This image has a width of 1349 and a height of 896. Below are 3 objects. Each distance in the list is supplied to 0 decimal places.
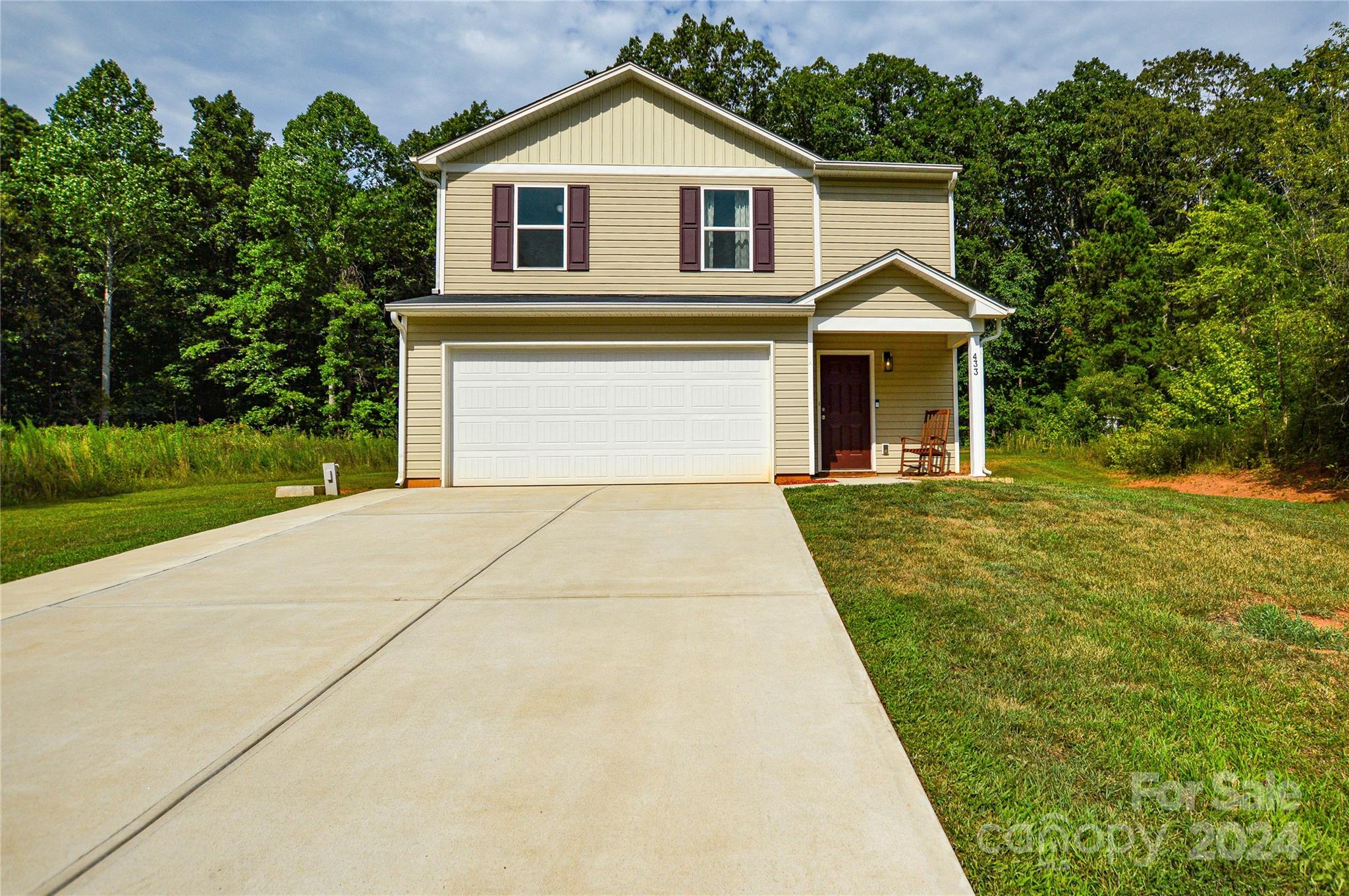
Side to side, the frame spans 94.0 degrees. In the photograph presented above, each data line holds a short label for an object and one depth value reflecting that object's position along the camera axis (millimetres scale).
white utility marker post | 9148
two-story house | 9453
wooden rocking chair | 10359
